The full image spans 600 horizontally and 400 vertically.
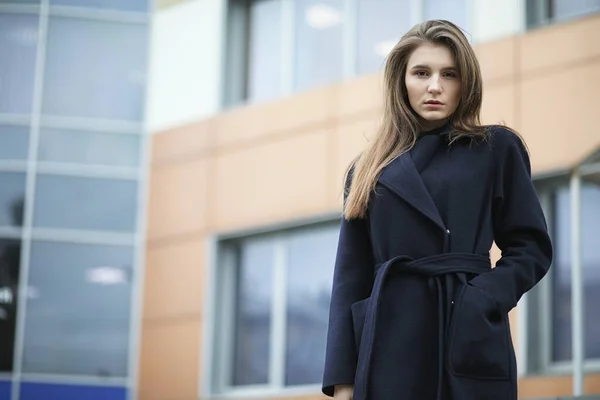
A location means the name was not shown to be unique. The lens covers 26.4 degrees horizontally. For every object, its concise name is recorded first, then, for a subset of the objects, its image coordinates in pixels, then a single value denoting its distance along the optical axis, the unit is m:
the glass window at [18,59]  16.25
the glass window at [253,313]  14.13
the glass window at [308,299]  13.45
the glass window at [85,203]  16.02
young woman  3.22
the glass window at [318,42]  13.76
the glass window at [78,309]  15.80
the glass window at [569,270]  10.80
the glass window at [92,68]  16.31
